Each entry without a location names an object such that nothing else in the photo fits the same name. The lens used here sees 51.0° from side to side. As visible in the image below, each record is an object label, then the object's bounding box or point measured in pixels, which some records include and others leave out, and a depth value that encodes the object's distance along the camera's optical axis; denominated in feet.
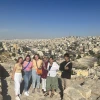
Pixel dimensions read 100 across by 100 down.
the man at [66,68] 15.27
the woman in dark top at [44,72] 15.88
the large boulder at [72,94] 16.18
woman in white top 15.36
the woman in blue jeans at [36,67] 16.30
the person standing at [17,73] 15.42
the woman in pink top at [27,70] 15.94
